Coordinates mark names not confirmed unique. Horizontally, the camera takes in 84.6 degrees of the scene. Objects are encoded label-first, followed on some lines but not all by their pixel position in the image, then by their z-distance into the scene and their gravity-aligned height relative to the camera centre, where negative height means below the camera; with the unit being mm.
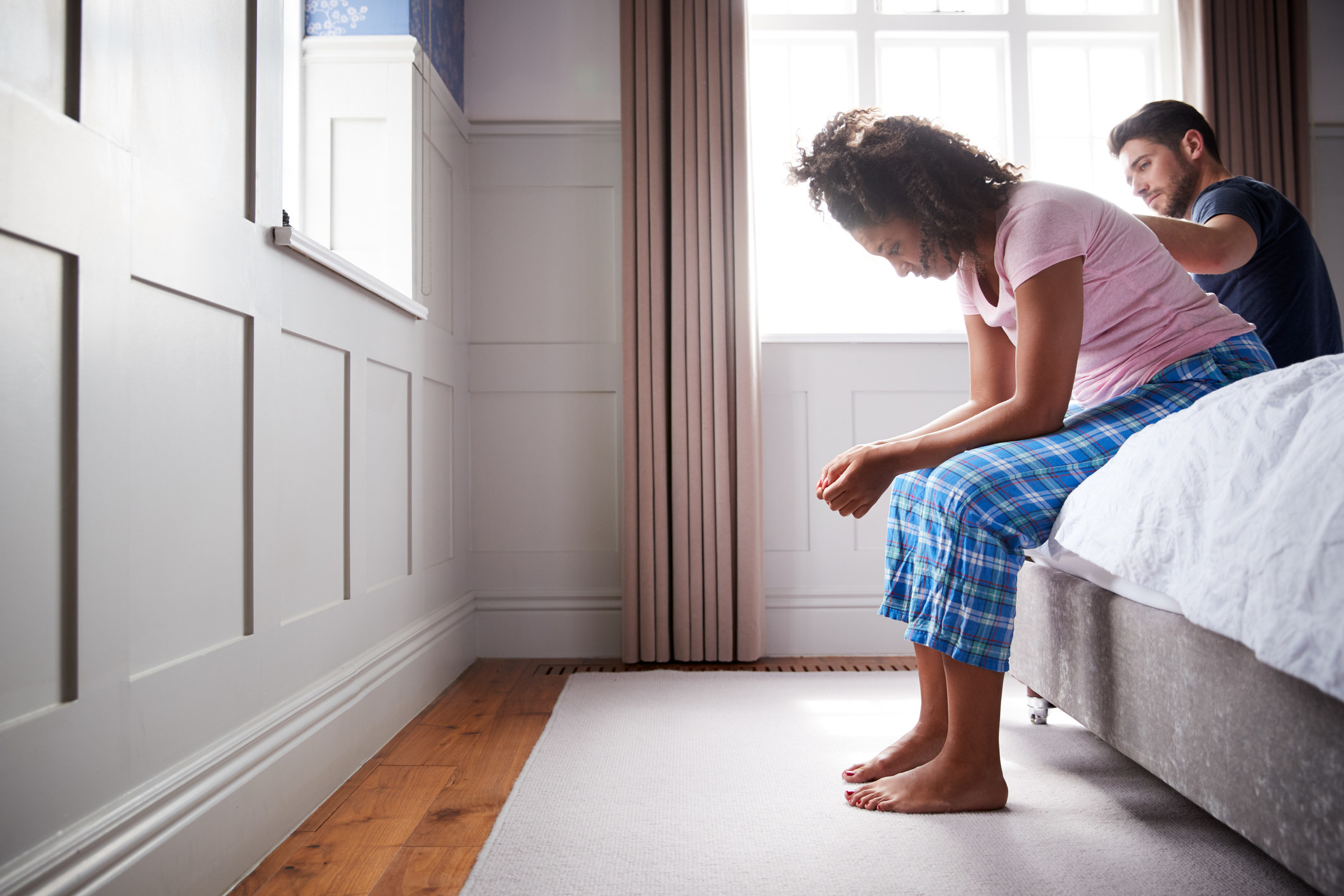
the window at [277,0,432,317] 1804 +848
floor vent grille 2098 -564
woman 1049 +130
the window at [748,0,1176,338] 2469 +1243
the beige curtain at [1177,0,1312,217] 2309 +1184
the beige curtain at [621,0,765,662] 2184 +355
